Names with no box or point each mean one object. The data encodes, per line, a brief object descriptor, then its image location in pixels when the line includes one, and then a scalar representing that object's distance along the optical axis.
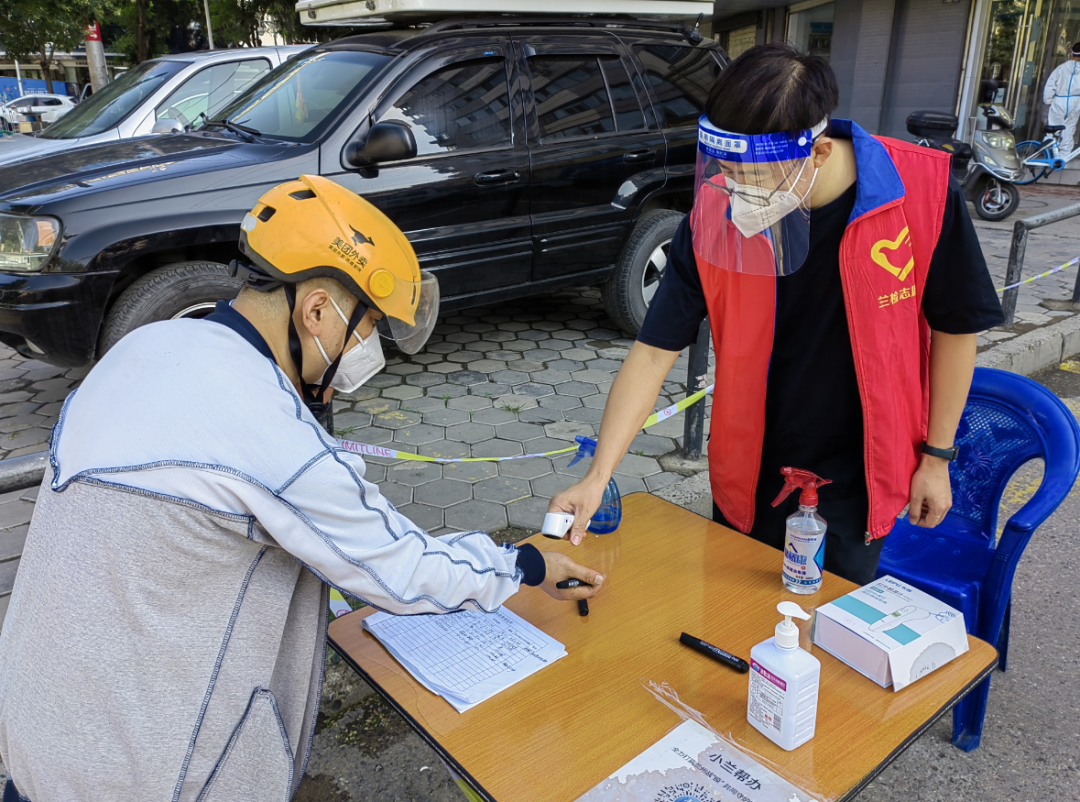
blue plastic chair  2.25
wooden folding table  1.33
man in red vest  1.66
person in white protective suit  10.96
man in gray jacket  1.20
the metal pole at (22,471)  1.52
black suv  3.86
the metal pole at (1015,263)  5.51
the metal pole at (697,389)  3.75
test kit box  1.49
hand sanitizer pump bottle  1.30
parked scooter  9.84
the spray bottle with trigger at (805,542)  1.78
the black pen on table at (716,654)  1.55
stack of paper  1.53
